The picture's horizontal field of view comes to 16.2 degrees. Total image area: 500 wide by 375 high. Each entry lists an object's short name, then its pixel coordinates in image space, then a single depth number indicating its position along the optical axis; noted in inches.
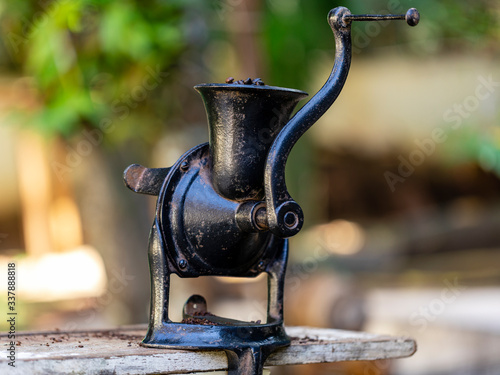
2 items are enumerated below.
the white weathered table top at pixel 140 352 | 56.6
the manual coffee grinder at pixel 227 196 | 59.7
